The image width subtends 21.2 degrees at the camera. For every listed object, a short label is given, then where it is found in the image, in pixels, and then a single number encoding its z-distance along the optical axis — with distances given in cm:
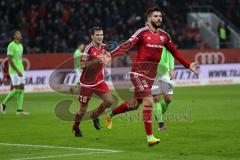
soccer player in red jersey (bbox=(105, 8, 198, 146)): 1336
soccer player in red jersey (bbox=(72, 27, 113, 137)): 1513
